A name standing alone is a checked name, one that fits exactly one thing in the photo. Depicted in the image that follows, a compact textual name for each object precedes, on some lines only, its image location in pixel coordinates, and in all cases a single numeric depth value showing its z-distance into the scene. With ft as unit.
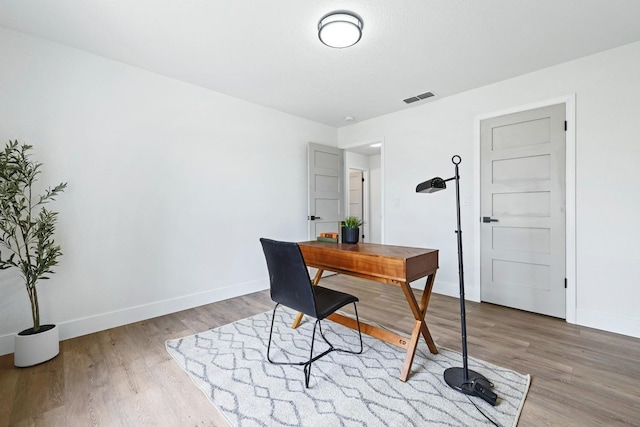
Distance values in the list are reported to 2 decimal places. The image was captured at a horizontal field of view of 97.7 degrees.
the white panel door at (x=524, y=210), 9.24
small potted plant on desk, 8.04
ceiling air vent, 11.35
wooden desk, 5.96
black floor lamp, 5.34
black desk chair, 5.65
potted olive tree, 6.49
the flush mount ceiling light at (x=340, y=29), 6.61
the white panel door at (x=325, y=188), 14.32
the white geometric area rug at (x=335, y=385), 4.93
